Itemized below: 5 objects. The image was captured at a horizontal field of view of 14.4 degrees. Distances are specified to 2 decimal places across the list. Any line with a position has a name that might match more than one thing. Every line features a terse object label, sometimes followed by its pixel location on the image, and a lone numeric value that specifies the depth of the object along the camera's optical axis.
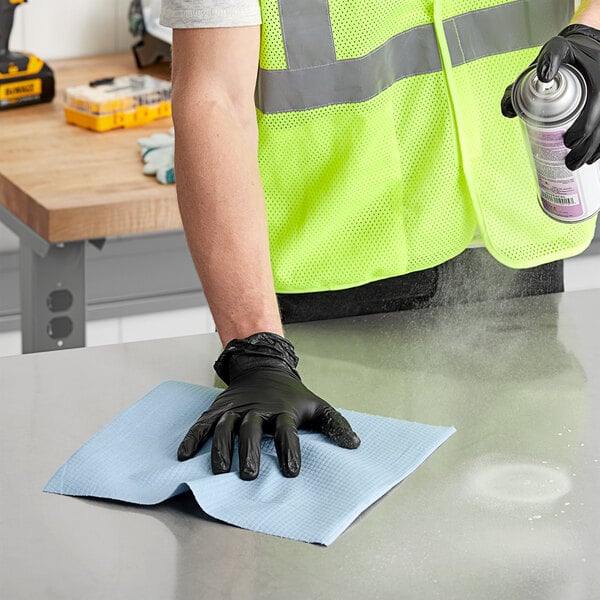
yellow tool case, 3.78
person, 2.61
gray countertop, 2.27
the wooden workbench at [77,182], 3.35
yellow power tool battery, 3.99
